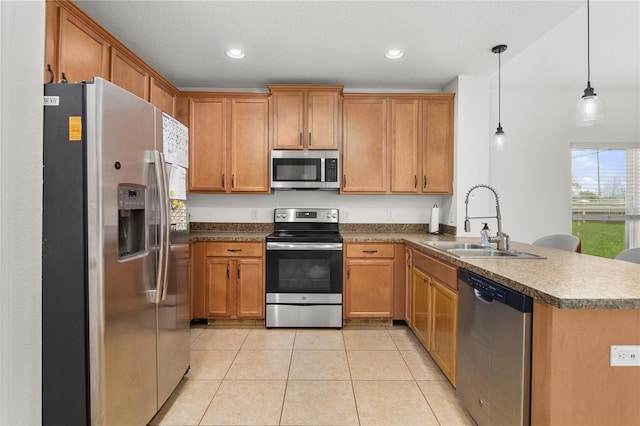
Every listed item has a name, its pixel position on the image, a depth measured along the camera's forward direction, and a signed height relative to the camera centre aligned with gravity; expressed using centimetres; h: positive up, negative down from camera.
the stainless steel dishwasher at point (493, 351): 135 -65
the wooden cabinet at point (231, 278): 330 -67
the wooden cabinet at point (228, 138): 352 +77
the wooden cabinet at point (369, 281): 332 -71
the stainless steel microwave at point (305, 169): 347 +43
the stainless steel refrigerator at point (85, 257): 137 -20
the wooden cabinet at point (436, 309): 211 -72
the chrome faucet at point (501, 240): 235 -21
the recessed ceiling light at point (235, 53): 285 +137
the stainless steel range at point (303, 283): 325 -71
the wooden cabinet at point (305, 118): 347 +97
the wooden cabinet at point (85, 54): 188 +105
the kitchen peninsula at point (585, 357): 122 -54
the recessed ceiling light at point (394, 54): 285 +137
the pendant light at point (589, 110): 196 +60
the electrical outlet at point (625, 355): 123 -53
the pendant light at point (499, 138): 281 +64
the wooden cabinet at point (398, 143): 353 +72
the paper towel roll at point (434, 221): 367 -11
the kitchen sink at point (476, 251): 210 -29
